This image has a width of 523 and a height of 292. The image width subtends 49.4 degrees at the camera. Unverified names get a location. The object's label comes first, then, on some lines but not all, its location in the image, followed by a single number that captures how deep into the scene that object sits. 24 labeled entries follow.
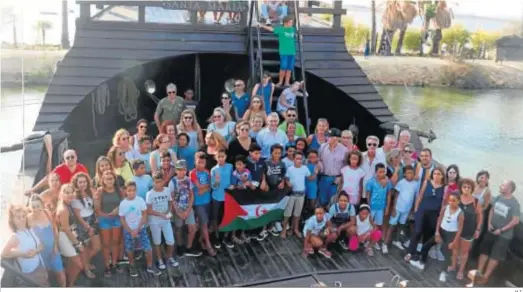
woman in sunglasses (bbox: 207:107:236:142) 6.05
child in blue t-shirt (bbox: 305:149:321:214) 5.95
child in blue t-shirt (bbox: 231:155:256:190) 5.61
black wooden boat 5.32
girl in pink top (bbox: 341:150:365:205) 5.81
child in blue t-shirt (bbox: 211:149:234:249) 5.51
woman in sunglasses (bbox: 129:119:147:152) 5.61
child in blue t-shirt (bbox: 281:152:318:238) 5.85
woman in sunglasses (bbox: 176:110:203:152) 6.00
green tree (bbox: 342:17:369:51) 33.78
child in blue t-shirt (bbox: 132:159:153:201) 5.07
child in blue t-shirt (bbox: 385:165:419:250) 5.69
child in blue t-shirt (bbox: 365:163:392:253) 5.71
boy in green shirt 7.80
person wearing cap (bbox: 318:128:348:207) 6.01
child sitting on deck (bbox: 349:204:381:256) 5.70
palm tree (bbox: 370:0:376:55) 32.81
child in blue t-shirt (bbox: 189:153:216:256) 5.39
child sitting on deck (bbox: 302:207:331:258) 5.69
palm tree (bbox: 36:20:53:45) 26.05
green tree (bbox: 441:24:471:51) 33.44
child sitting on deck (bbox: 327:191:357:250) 5.68
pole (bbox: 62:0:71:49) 21.25
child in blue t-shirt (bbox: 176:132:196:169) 5.80
